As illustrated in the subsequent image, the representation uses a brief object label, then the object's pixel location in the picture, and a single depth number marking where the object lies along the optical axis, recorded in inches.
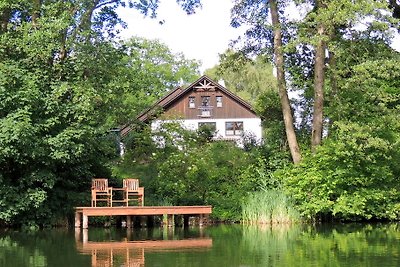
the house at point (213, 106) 1845.5
